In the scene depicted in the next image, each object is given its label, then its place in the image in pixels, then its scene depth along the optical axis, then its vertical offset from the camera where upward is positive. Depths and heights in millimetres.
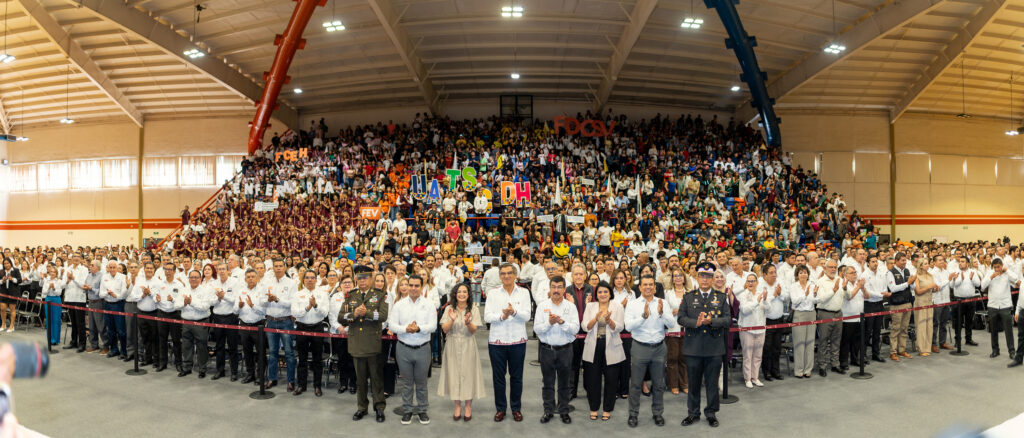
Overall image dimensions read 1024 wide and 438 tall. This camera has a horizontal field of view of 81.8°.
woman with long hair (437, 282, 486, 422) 6980 -1597
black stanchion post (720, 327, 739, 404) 7543 -2260
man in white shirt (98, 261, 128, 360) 10406 -1278
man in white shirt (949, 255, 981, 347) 11070 -1324
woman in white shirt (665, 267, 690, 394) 8141 -1823
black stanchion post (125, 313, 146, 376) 9281 -2295
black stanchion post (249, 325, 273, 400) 7934 -2182
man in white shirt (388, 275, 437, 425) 6926 -1416
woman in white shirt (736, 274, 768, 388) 8219 -1478
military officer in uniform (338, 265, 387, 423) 7059 -1306
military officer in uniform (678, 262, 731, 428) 6699 -1361
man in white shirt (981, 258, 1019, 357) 9828 -1454
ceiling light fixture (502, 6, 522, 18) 18484 +6601
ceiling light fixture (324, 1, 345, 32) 18500 +6271
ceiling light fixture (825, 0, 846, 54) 20156 +5798
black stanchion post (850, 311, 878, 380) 8789 -2098
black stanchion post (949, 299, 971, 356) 9955 -1916
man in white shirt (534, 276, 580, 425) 6812 -1408
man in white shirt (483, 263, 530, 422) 6883 -1319
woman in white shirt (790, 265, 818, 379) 8797 -1639
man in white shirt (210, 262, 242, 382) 8906 -1438
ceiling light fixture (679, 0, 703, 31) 18969 +6364
